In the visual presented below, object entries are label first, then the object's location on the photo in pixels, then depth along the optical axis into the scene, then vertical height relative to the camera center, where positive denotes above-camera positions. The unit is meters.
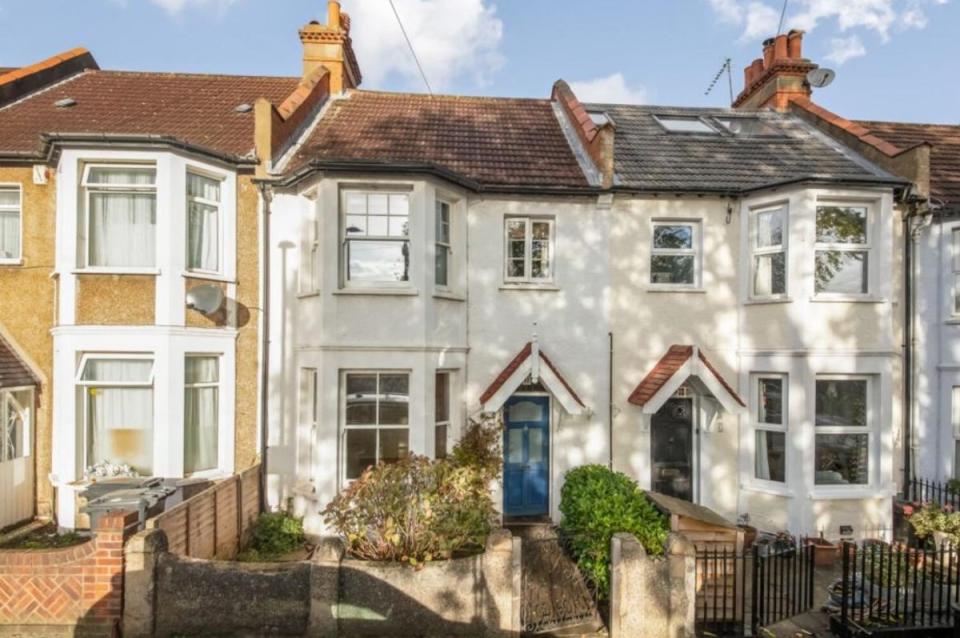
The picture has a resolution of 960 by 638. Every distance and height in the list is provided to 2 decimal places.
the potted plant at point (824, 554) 9.05 -3.91
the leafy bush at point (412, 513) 6.66 -2.48
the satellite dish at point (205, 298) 9.45 +0.34
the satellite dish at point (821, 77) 14.57 +6.61
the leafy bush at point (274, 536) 9.14 -3.80
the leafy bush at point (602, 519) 7.50 -2.94
